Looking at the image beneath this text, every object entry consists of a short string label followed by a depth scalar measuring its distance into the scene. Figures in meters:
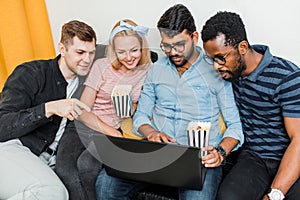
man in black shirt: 1.50
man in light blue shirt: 1.51
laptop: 1.27
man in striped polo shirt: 1.39
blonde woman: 1.56
